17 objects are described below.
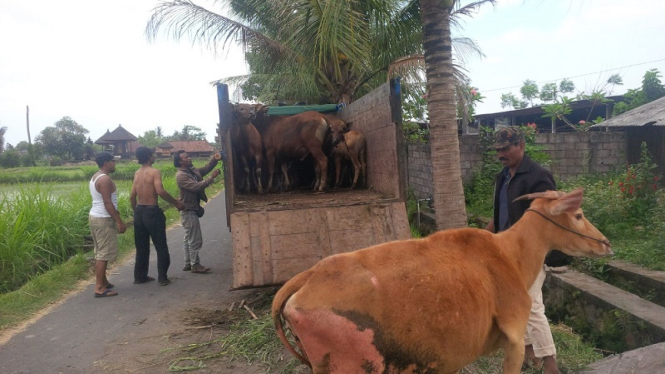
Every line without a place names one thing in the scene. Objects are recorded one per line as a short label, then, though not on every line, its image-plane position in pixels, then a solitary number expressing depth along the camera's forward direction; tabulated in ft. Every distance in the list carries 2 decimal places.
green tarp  26.40
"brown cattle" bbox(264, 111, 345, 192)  22.31
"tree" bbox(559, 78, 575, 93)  106.32
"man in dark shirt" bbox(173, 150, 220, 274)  23.38
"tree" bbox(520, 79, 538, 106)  88.02
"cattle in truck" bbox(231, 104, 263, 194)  21.94
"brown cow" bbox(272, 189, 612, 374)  6.93
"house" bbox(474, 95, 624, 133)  54.03
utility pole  138.00
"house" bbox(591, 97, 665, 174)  28.96
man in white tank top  20.52
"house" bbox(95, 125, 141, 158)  168.66
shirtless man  21.75
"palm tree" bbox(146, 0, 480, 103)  22.00
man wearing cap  10.68
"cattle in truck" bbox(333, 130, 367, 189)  21.26
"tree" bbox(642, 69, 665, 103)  41.86
